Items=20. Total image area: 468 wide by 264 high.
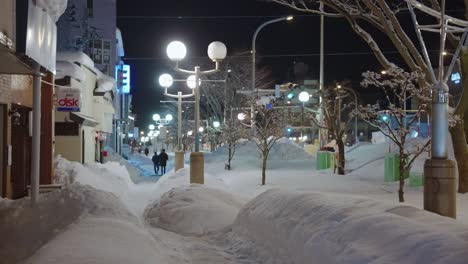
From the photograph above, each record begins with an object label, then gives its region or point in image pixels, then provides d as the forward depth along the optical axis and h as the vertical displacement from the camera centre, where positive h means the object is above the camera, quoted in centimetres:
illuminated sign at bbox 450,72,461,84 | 6562 +722
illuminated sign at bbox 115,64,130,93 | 5419 +597
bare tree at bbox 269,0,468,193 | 1524 +295
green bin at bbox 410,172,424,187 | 1980 -151
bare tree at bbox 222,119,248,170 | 3151 +17
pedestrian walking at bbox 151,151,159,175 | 3475 -156
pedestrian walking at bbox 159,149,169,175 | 3422 -134
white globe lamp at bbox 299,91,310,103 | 3472 +257
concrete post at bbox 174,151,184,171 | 2608 -111
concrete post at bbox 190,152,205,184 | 1761 -101
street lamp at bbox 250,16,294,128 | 3228 +682
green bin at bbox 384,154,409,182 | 2162 -117
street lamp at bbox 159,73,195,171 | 2423 +52
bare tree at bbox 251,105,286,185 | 2317 +49
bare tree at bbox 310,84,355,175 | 2661 +99
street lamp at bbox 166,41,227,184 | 1766 +258
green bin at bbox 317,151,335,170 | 2983 -118
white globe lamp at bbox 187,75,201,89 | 2335 +238
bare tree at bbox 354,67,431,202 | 1456 +103
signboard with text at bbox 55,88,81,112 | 1888 +124
